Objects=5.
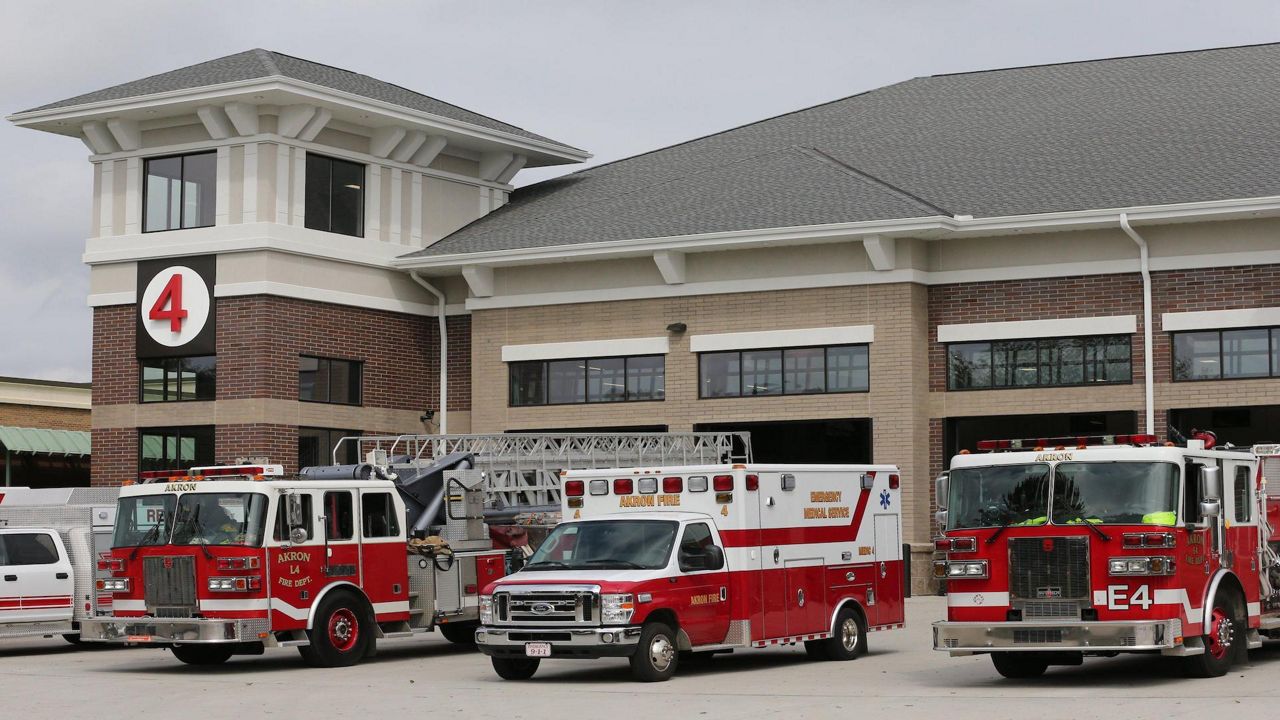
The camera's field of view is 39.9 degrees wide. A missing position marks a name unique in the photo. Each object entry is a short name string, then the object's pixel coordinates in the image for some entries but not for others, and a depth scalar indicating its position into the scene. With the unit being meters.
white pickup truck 23.91
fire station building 30.39
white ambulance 18.69
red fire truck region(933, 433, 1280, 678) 17.17
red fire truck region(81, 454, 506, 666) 20.48
